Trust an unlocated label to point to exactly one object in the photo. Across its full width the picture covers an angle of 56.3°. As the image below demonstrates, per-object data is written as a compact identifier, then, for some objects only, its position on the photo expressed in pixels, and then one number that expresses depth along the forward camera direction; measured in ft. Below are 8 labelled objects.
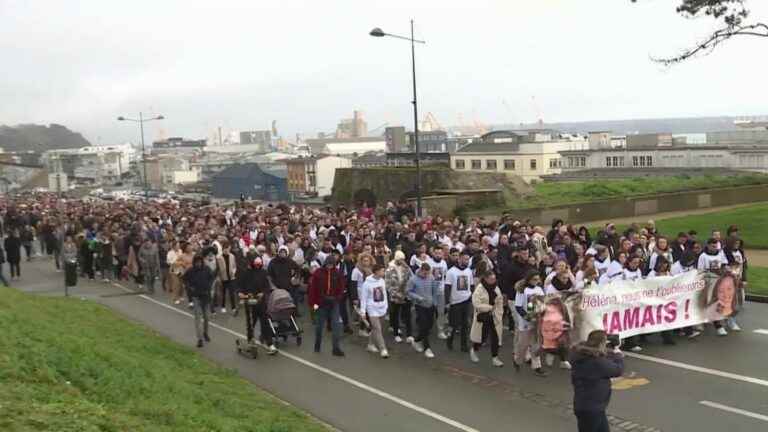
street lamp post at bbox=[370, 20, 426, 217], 82.07
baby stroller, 41.70
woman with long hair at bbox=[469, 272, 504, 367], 38.24
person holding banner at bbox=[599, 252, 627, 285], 41.73
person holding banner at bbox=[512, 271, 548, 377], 36.91
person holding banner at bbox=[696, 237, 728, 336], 43.60
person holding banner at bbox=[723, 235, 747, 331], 43.73
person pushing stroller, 41.42
